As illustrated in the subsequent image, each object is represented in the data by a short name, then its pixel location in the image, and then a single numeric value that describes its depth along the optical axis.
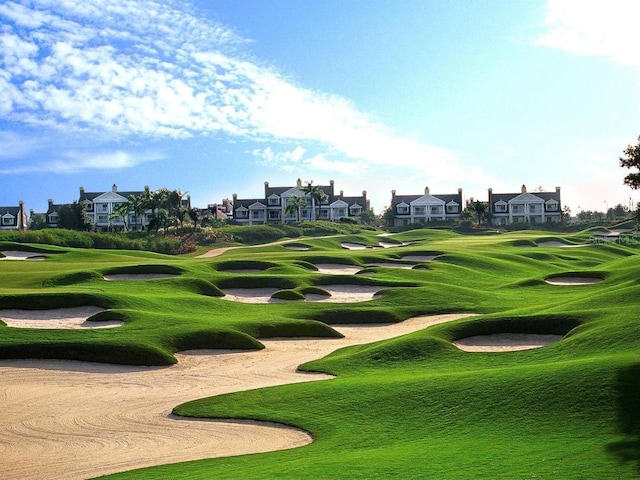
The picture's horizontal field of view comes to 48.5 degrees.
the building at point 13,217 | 159.12
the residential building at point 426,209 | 163.00
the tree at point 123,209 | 122.88
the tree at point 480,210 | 142.50
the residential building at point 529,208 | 158.38
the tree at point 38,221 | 148.62
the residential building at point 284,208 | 163.88
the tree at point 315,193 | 147.12
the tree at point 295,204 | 142.12
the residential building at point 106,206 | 157.50
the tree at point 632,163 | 20.61
